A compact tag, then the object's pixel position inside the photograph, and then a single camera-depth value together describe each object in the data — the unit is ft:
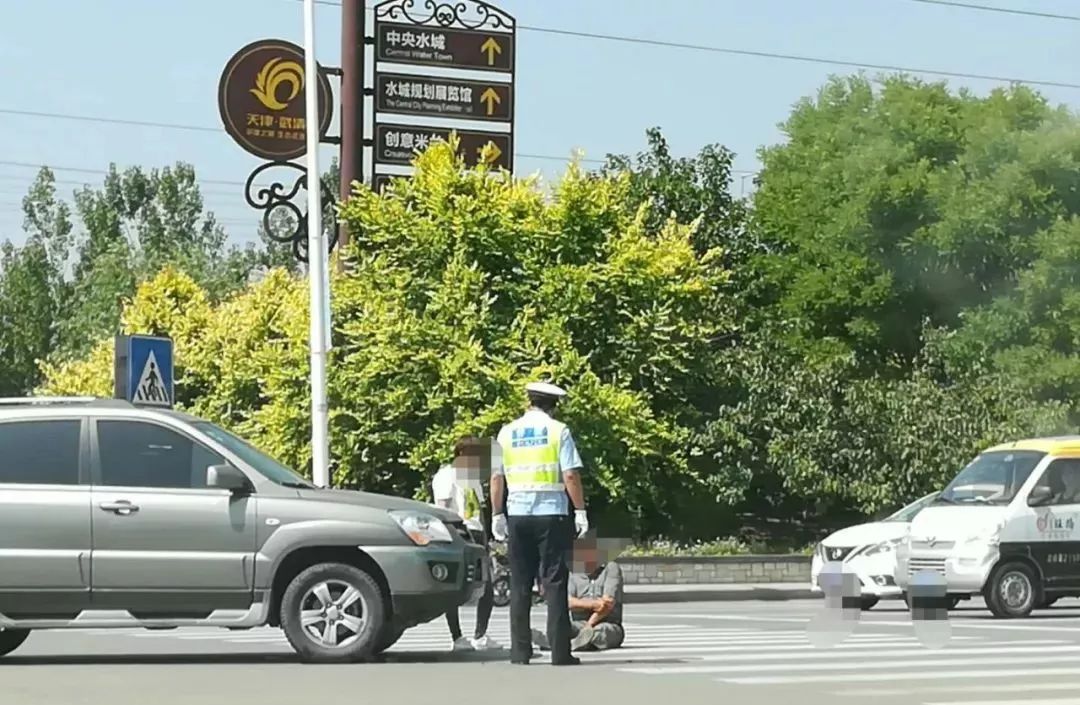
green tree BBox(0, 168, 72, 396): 251.80
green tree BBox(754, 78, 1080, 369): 163.22
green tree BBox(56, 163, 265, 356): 249.96
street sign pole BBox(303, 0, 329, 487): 82.74
